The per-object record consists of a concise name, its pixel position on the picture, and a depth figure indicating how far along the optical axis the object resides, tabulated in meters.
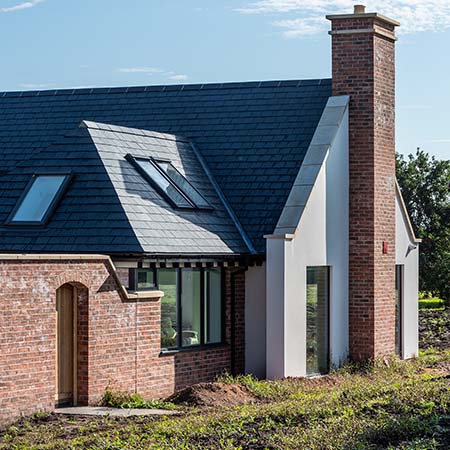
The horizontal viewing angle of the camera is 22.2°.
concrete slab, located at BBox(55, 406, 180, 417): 16.89
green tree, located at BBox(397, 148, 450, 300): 46.16
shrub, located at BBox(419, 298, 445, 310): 47.52
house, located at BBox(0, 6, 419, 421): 17.83
